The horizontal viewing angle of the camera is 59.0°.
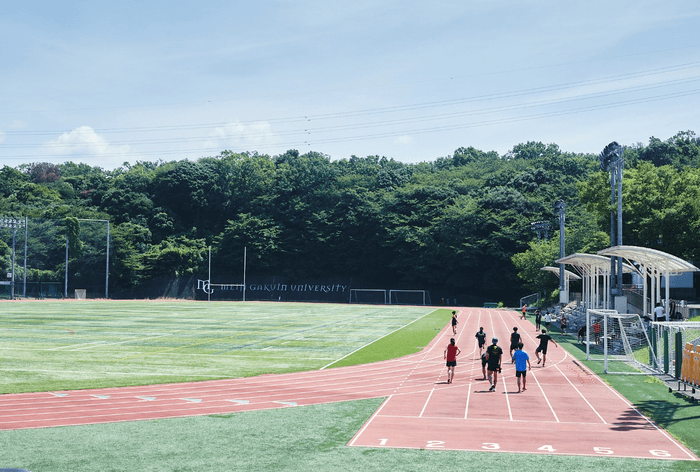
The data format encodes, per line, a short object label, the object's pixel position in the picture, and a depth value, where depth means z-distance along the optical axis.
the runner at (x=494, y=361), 20.38
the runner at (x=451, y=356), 21.73
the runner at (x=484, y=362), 21.84
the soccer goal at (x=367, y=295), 90.50
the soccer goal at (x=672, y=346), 20.15
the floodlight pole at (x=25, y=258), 81.57
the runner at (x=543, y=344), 25.73
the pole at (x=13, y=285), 80.56
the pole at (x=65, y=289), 85.75
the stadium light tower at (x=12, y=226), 80.00
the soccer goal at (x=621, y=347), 24.91
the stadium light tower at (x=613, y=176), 37.44
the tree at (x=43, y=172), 127.50
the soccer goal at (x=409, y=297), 88.62
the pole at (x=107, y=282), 88.69
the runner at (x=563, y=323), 39.78
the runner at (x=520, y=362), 20.17
